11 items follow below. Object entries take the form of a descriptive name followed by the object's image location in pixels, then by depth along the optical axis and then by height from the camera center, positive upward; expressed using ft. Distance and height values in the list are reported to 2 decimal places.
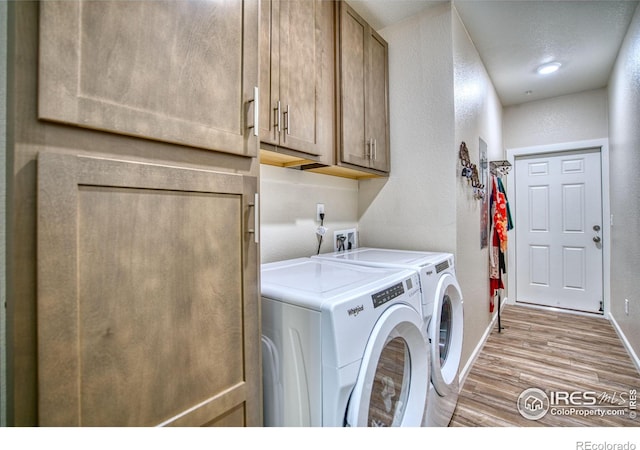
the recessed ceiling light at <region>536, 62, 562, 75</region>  9.18 +4.97
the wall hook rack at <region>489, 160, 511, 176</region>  9.94 +2.06
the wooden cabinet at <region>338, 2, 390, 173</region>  5.55 +2.73
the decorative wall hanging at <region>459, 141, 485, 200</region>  6.83 +1.31
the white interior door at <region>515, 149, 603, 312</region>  11.12 -0.14
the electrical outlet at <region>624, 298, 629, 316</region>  8.22 -2.22
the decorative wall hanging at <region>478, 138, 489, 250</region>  8.66 +0.95
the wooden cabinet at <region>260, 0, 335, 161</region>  4.12 +2.31
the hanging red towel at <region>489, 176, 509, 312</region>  9.52 -0.34
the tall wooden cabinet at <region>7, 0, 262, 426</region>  1.60 +0.09
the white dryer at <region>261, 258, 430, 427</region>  2.65 -1.21
